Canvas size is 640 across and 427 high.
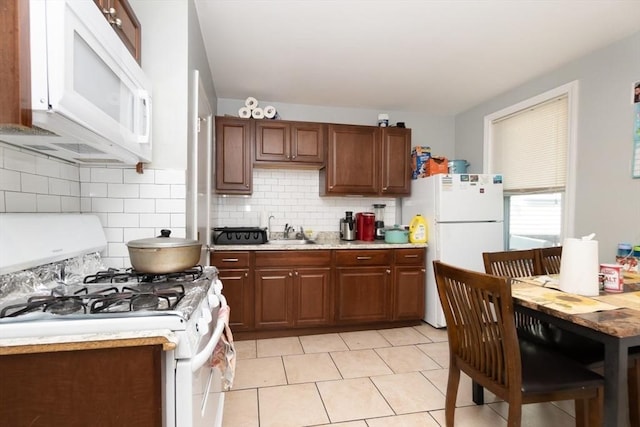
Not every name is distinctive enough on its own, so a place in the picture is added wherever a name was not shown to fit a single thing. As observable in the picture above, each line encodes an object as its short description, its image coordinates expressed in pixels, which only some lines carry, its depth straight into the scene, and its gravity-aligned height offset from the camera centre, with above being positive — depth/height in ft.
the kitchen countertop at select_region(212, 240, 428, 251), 9.10 -1.19
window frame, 8.37 +1.57
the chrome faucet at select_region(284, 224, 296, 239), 11.19 -0.80
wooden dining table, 3.64 -1.39
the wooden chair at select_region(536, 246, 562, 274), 6.93 -1.15
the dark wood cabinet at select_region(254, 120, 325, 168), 10.18 +2.13
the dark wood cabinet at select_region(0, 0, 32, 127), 2.65 +1.26
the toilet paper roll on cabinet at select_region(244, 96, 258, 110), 10.24 +3.45
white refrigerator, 9.93 -0.42
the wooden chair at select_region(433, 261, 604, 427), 4.06 -2.24
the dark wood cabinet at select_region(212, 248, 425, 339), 9.21 -2.54
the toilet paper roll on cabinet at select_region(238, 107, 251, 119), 10.21 +3.14
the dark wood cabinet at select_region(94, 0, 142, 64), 4.02 +2.68
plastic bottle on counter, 10.42 -0.81
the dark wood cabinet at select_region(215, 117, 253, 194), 9.87 +1.67
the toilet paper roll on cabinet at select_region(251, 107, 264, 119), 10.23 +3.11
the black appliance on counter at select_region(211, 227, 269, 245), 9.23 -0.86
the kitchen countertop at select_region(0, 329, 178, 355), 2.65 -1.19
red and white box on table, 5.09 -1.16
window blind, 8.94 +1.93
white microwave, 2.77 +1.28
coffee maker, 11.19 -0.70
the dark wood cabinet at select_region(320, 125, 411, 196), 10.61 +1.61
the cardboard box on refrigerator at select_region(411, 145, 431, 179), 11.24 +1.71
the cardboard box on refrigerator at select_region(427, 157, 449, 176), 10.79 +1.49
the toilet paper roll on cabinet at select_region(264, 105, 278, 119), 10.32 +3.17
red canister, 11.24 -0.66
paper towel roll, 4.78 -0.91
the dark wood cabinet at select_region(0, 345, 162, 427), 2.71 -1.63
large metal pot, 4.34 -0.67
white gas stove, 2.86 -1.04
